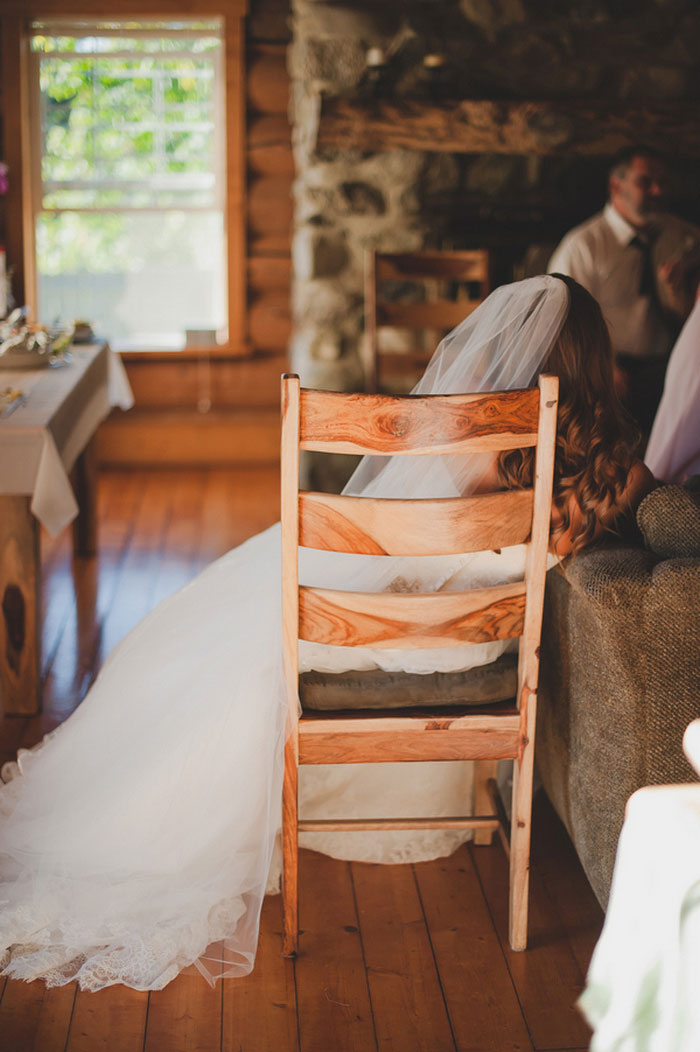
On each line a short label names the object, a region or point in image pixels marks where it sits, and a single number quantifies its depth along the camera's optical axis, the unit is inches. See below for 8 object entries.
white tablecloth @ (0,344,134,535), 105.6
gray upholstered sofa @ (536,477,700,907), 67.9
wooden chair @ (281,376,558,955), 65.9
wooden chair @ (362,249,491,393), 155.6
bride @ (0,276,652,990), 76.1
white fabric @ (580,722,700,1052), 41.2
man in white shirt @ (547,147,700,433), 161.0
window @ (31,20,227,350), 202.2
